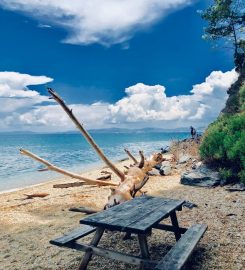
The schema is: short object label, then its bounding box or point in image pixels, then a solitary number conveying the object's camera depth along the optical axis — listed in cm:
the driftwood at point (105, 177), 1138
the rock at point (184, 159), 1347
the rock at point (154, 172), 1224
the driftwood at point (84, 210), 685
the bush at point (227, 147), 832
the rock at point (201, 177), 871
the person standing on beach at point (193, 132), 1936
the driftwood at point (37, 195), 970
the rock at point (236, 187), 763
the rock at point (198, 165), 996
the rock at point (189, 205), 650
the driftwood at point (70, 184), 920
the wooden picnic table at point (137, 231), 302
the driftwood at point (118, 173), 688
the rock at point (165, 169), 1217
